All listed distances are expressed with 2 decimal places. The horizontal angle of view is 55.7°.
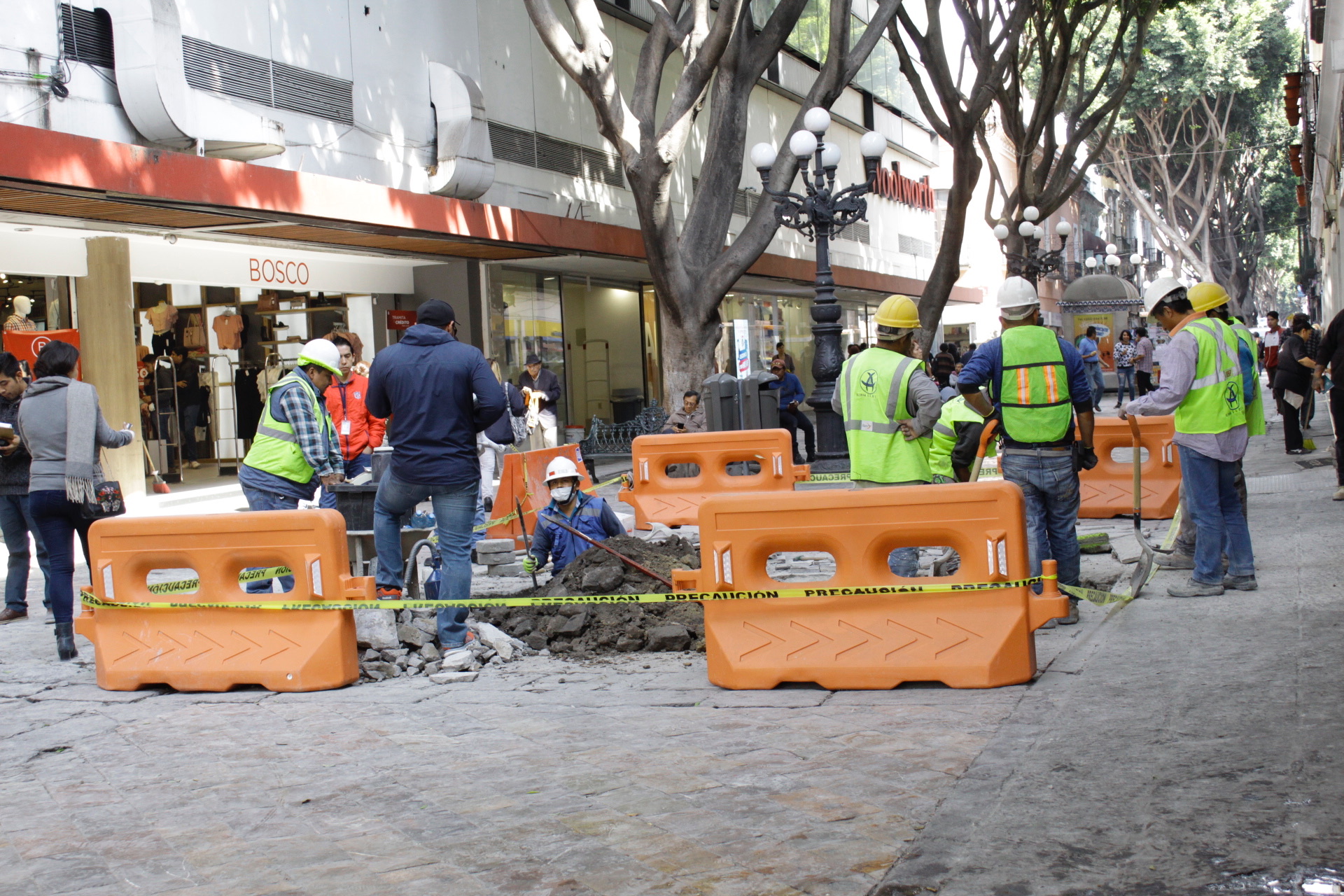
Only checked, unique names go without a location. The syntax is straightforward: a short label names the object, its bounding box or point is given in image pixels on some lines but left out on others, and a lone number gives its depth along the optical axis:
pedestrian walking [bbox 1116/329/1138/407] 26.25
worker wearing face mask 8.03
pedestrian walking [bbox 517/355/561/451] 17.16
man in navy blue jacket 6.35
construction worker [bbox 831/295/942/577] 6.55
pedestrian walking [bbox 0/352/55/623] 7.52
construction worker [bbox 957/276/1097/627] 6.41
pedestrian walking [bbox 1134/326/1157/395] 25.92
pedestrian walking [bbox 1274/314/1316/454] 14.29
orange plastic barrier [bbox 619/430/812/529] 12.02
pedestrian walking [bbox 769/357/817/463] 17.80
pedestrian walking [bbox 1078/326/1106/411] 21.75
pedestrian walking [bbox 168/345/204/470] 18.00
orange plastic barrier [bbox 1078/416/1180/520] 10.76
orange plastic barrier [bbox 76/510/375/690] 5.99
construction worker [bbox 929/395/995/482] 7.64
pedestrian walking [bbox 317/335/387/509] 9.44
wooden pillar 14.66
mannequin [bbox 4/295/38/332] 13.86
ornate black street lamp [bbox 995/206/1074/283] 23.44
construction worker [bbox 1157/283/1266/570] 7.12
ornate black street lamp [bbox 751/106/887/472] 15.51
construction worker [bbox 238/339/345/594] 7.42
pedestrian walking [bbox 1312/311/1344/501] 10.41
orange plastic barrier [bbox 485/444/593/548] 10.55
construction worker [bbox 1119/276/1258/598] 6.80
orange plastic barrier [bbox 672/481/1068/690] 5.36
